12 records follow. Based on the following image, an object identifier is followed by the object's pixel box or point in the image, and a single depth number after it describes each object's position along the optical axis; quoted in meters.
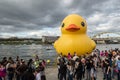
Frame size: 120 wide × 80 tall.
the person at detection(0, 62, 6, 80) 3.96
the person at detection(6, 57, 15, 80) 4.14
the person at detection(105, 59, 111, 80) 4.47
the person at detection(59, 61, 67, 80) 4.43
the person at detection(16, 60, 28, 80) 3.62
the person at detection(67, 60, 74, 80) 4.45
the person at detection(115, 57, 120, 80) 4.42
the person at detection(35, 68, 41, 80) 3.35
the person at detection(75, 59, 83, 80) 4.36
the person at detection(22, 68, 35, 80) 3.01
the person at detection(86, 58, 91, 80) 4.58
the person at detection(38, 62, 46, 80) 3.79
